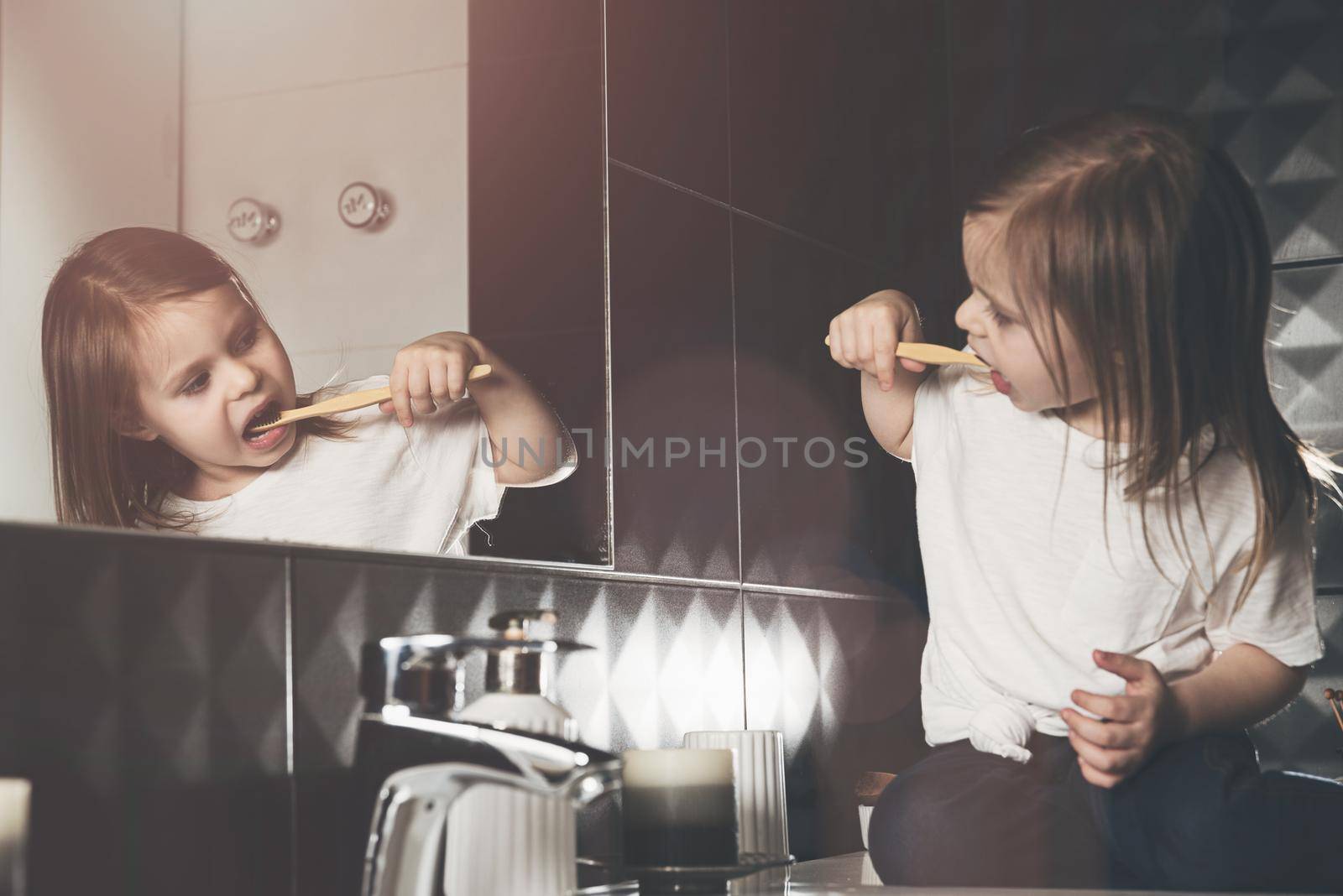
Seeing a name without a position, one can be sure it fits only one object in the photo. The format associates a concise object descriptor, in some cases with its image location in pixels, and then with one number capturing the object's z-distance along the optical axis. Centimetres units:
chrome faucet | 68
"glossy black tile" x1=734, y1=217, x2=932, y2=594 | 129
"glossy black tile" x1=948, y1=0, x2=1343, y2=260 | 149
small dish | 85
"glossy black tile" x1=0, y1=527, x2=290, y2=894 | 62
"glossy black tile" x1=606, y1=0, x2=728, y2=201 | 111
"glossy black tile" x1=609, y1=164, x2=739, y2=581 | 109
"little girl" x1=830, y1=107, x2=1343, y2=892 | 103
